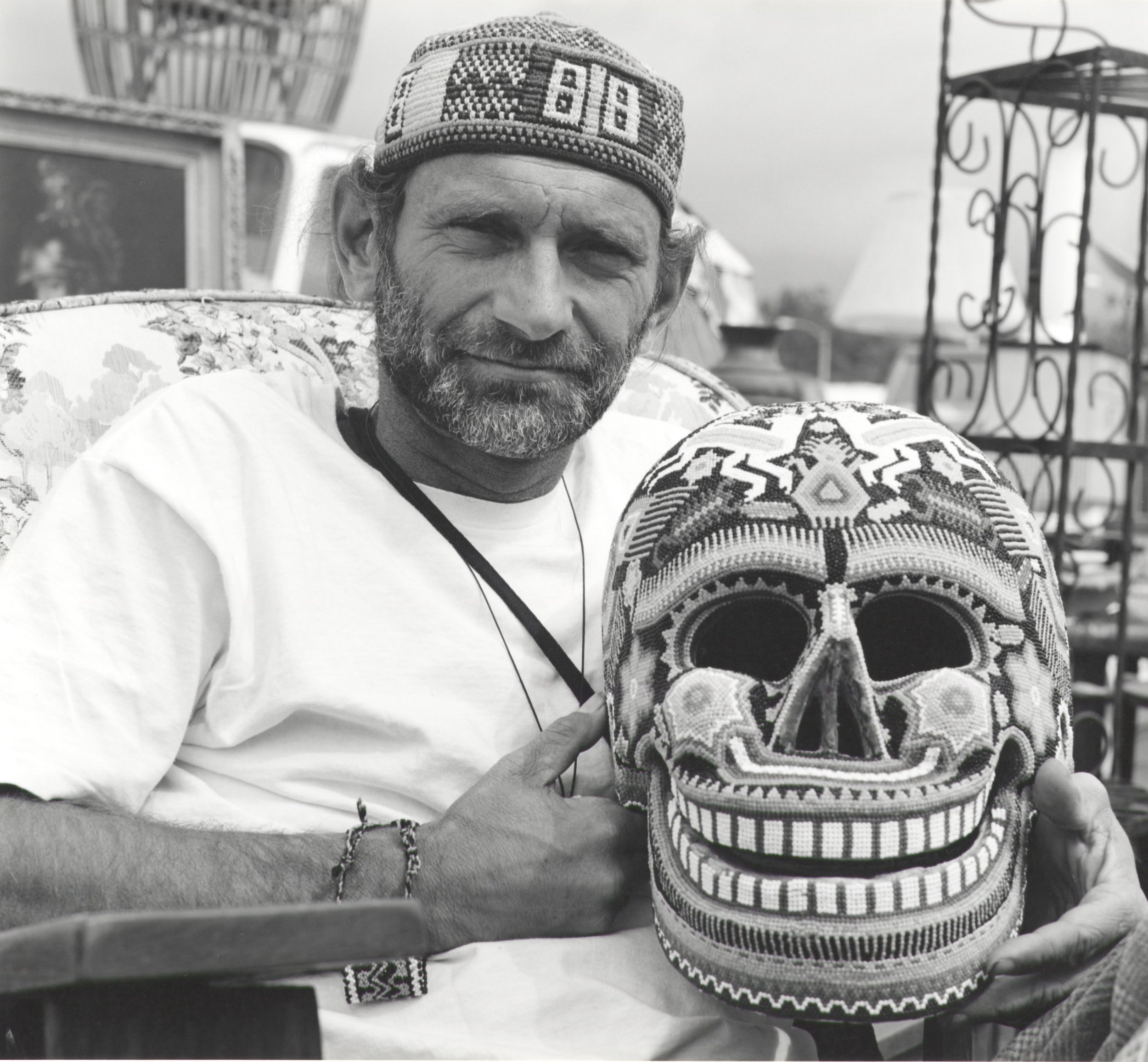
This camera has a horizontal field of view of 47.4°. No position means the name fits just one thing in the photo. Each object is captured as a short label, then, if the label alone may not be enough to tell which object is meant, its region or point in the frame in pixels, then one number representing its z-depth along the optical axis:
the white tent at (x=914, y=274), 3.90
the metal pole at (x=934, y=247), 2.85
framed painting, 2.72
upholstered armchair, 0.80
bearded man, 1.28
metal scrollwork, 2.73
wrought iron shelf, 2.63
